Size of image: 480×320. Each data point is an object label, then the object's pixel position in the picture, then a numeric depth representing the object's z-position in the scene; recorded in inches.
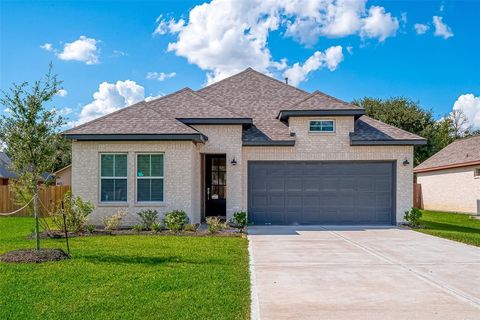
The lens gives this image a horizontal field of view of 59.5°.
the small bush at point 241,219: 528.9
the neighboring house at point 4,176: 1210.6
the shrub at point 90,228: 487.9
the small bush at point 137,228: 506.3
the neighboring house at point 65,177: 1246.9
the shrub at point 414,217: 585.0
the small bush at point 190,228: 504.7
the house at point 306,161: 594.5
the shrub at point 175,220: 502.9
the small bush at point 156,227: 499.5
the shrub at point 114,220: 495.5
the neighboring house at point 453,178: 870.4
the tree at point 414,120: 1456.7
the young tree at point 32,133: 337.1
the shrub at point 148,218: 517.7
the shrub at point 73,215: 483.1
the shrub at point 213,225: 492.1
